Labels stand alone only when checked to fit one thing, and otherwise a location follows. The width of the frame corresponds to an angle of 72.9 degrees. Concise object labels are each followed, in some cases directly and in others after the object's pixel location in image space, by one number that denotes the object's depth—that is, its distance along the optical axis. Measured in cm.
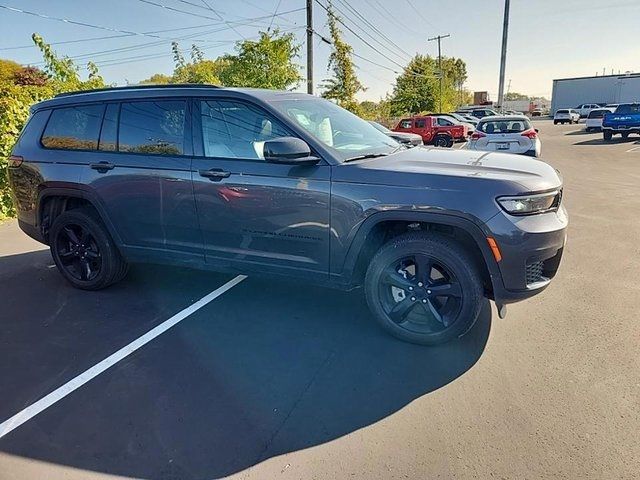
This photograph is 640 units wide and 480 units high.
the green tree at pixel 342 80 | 2727
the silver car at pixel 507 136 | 1141
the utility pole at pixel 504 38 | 2627
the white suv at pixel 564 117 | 4059
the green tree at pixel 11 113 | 751
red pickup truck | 2152
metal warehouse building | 5622
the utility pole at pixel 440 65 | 4313
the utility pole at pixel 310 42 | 1905
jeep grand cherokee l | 297
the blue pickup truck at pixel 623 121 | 2041
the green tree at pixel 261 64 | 1897
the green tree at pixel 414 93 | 4200
